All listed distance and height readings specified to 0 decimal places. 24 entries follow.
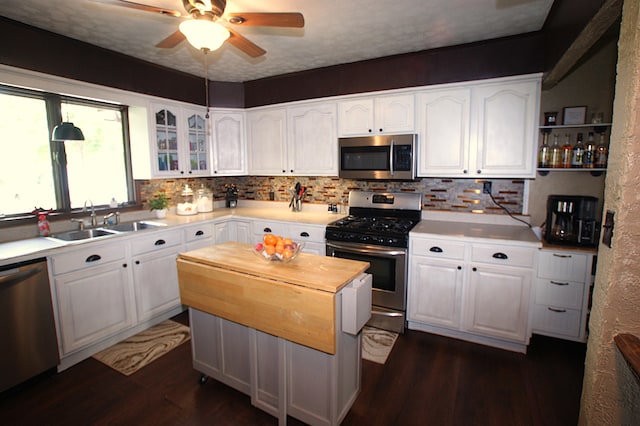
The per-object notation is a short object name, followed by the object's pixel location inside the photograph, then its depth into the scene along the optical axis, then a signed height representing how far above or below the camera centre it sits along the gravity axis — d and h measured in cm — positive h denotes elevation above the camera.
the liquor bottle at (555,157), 275 +15
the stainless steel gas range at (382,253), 289 -72
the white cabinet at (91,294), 237 -92
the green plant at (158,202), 359 -28
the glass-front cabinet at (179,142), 348 +41
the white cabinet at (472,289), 255 -95
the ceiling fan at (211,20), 173 +86
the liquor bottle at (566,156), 270 +16
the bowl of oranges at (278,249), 192 -44
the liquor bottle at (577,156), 265 +15
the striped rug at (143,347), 250 -142
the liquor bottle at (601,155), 259 +16
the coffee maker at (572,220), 253 -37
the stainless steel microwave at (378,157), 313 +19
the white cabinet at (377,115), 317 +62
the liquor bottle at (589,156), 262 +15
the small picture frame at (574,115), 270 +50
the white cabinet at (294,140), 363 +43
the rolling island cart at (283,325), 167 -83
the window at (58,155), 266 +21
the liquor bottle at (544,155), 279 +17
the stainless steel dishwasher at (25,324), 208 -98
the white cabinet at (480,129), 275 +42
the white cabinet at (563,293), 249 -94
